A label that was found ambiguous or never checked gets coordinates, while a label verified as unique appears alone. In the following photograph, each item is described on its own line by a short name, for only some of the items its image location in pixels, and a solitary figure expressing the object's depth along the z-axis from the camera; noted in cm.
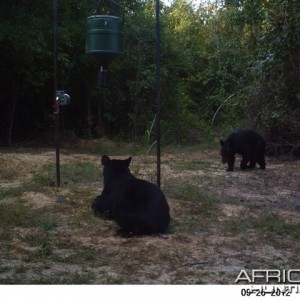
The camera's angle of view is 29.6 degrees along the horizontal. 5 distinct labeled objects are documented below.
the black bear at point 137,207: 699
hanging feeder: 848
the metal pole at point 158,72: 839
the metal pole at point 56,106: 986
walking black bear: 1415
